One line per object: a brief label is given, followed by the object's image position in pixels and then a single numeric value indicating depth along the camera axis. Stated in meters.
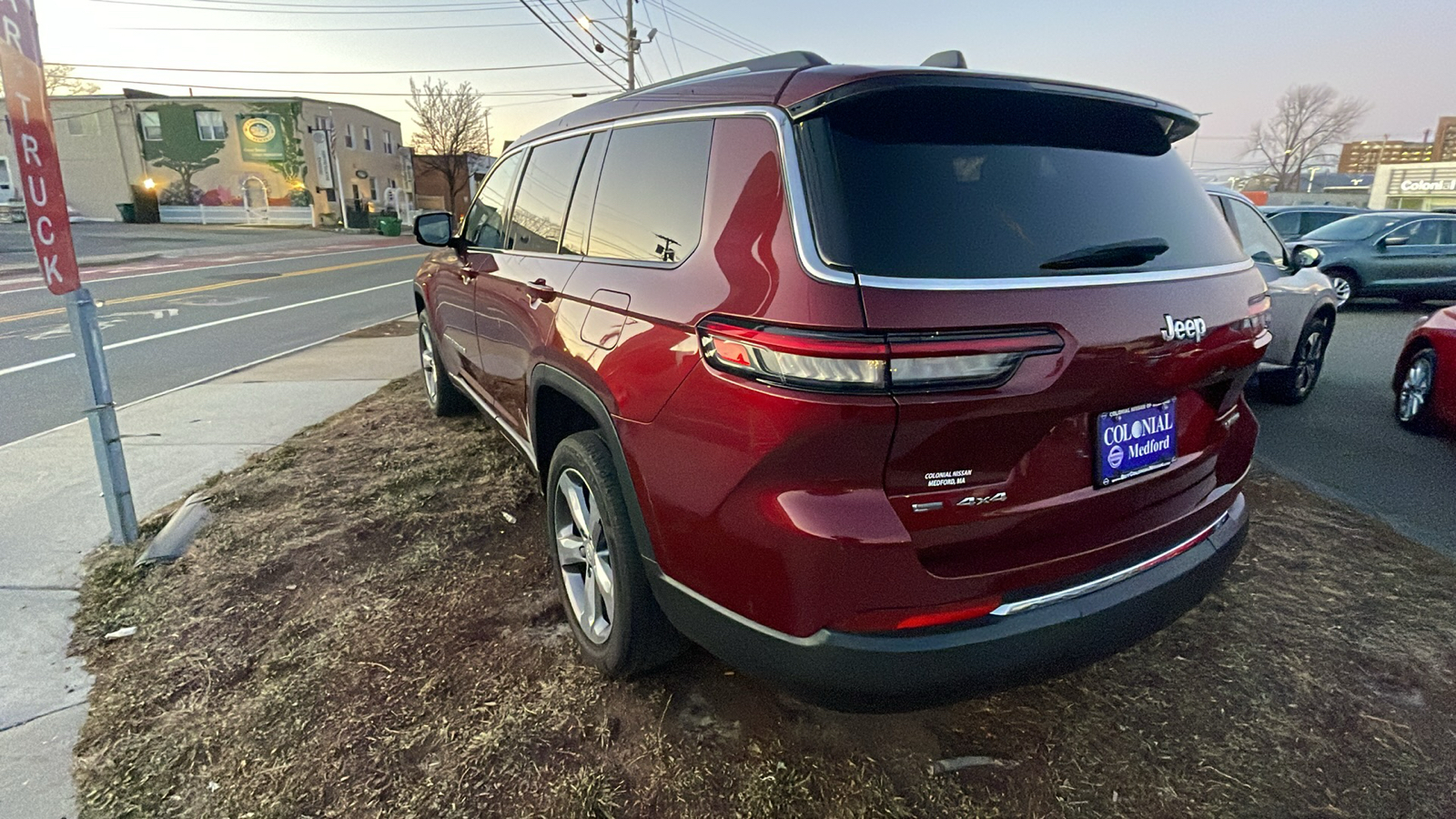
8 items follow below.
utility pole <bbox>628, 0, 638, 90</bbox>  29.92
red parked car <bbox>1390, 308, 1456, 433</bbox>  5.04
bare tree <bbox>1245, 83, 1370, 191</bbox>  81.31
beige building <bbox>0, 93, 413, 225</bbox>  41.75
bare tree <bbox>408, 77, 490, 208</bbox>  55.88
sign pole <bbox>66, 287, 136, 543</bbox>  3.43
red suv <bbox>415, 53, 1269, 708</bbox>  1.69
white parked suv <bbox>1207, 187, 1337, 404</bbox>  5.83
